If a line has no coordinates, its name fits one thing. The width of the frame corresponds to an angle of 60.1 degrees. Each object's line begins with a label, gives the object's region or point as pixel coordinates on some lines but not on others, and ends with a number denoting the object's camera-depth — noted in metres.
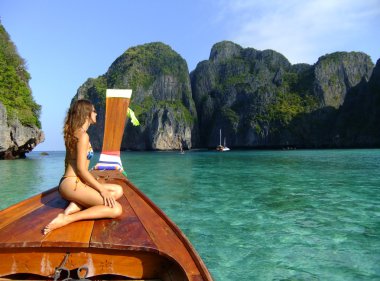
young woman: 3.44
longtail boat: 2.85
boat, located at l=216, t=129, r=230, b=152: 92.44
